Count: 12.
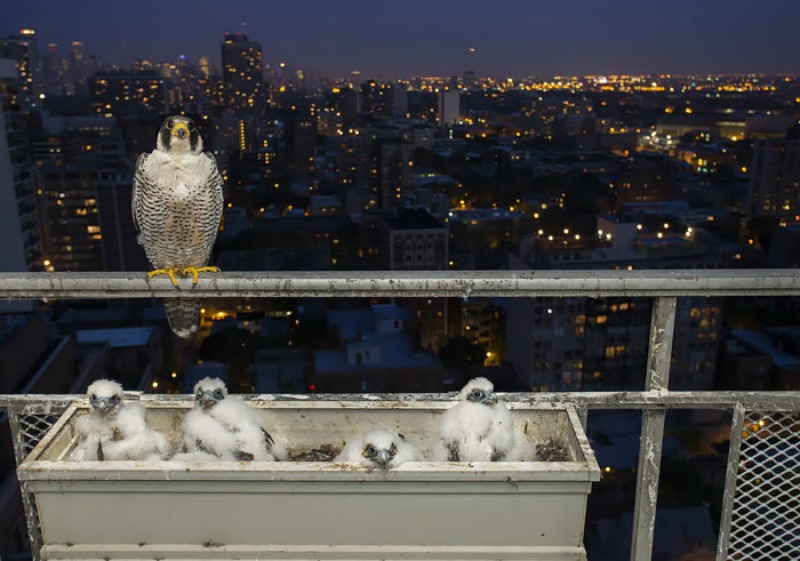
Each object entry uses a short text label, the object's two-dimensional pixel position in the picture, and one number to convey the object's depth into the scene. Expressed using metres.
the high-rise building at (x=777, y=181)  37.66
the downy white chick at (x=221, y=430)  1.27
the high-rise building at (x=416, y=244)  26.23
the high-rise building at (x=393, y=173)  40.56
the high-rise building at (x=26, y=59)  45.39
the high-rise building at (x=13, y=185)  20.75
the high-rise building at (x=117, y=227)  31.33
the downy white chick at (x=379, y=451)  1.09
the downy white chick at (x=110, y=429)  1.27
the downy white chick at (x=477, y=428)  1.26
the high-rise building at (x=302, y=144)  50.35
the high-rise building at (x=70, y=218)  32.78
